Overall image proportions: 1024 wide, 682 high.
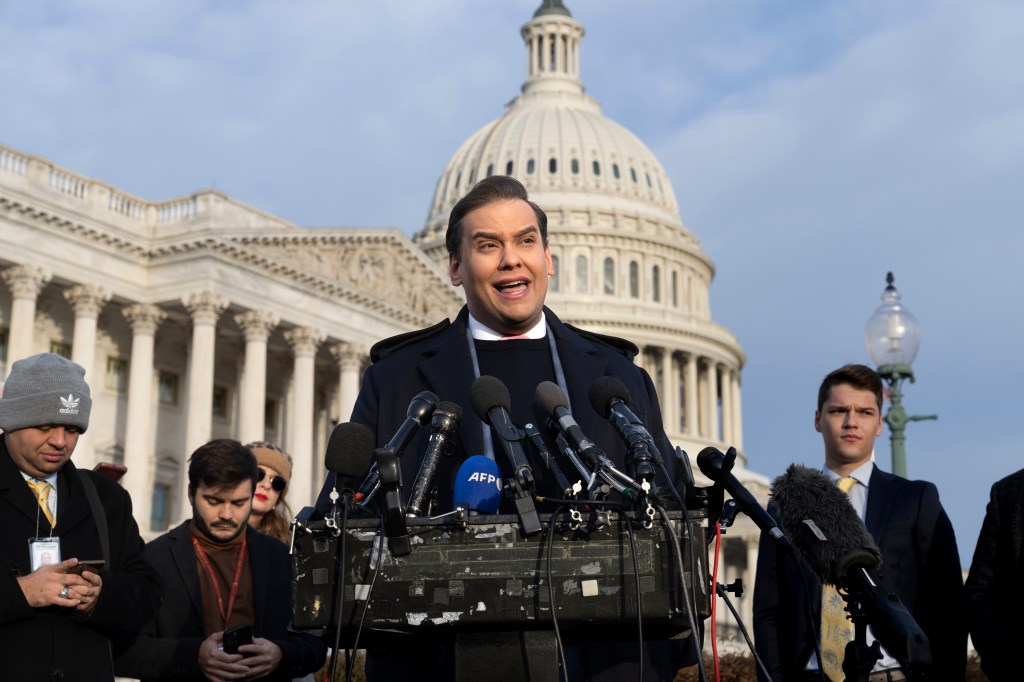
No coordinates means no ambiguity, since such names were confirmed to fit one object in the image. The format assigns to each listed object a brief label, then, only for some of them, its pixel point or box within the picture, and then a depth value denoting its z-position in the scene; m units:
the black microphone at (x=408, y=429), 4.31
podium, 3.91
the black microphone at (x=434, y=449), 4.27
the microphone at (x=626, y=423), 4.01
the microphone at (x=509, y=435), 3.91
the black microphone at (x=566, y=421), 4.06
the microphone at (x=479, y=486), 4.29
